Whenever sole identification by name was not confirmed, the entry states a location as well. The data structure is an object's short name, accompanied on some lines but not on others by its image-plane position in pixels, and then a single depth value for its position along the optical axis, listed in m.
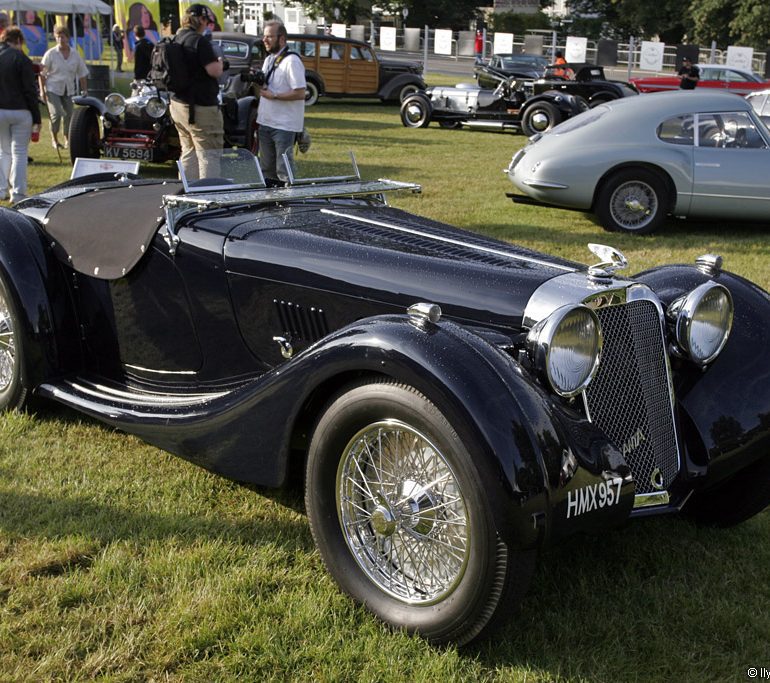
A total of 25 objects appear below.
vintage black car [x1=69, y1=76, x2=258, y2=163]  11.56
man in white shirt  8.49
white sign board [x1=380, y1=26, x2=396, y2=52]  40.19
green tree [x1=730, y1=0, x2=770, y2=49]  41.85
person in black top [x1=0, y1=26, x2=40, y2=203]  8.95
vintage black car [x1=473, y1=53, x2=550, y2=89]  22.66
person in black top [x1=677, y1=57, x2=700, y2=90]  19.73
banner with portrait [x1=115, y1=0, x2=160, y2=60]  26.78
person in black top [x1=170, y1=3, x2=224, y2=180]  8.51
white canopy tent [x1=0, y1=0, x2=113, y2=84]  18.50
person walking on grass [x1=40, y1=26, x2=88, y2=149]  11.98
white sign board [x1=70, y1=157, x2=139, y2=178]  5.08
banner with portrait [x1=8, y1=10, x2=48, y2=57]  28.58
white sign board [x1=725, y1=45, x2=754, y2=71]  34.12
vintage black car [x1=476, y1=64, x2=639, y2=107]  18.72
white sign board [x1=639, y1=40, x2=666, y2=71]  35.34
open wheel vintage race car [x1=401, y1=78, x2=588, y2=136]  17.45
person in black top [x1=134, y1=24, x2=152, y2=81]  14.14
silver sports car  8.91
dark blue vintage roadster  2.46
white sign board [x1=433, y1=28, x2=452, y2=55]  39.38
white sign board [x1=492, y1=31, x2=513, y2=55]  35.84
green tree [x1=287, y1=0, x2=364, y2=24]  49.41
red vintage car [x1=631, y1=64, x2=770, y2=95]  23.67
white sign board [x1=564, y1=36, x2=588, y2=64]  34.41
